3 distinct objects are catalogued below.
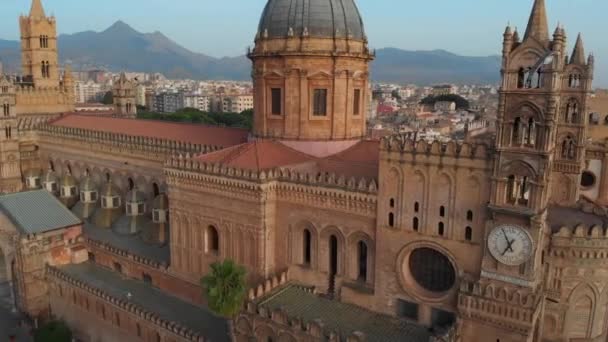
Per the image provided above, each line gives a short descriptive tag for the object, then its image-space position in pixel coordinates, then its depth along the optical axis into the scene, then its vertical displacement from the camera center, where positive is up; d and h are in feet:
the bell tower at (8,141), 187.21 -22.66
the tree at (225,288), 86.79 -34.43
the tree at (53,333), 110.32 -54.31
